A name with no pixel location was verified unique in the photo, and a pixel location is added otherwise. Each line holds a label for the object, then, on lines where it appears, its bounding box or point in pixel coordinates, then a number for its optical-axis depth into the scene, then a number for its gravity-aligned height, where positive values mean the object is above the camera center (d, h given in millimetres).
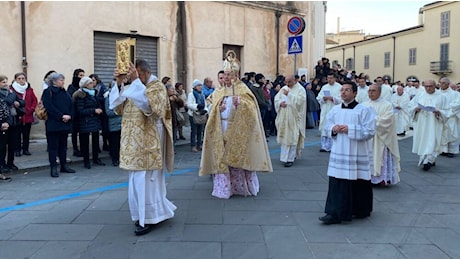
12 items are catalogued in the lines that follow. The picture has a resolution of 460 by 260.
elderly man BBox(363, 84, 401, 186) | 6625 -703
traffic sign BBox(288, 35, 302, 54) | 11523 +1426
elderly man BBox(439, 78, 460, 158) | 9500 -584
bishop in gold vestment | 6230 -633
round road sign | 11914 +1987
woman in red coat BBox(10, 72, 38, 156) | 8844 -185
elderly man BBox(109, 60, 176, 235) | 4602 -405
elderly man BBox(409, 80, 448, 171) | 8352 -462
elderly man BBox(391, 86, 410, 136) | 13984 -297
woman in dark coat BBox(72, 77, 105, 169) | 8156 -260
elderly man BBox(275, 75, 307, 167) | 8781 -413
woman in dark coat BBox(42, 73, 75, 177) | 7504 -277
